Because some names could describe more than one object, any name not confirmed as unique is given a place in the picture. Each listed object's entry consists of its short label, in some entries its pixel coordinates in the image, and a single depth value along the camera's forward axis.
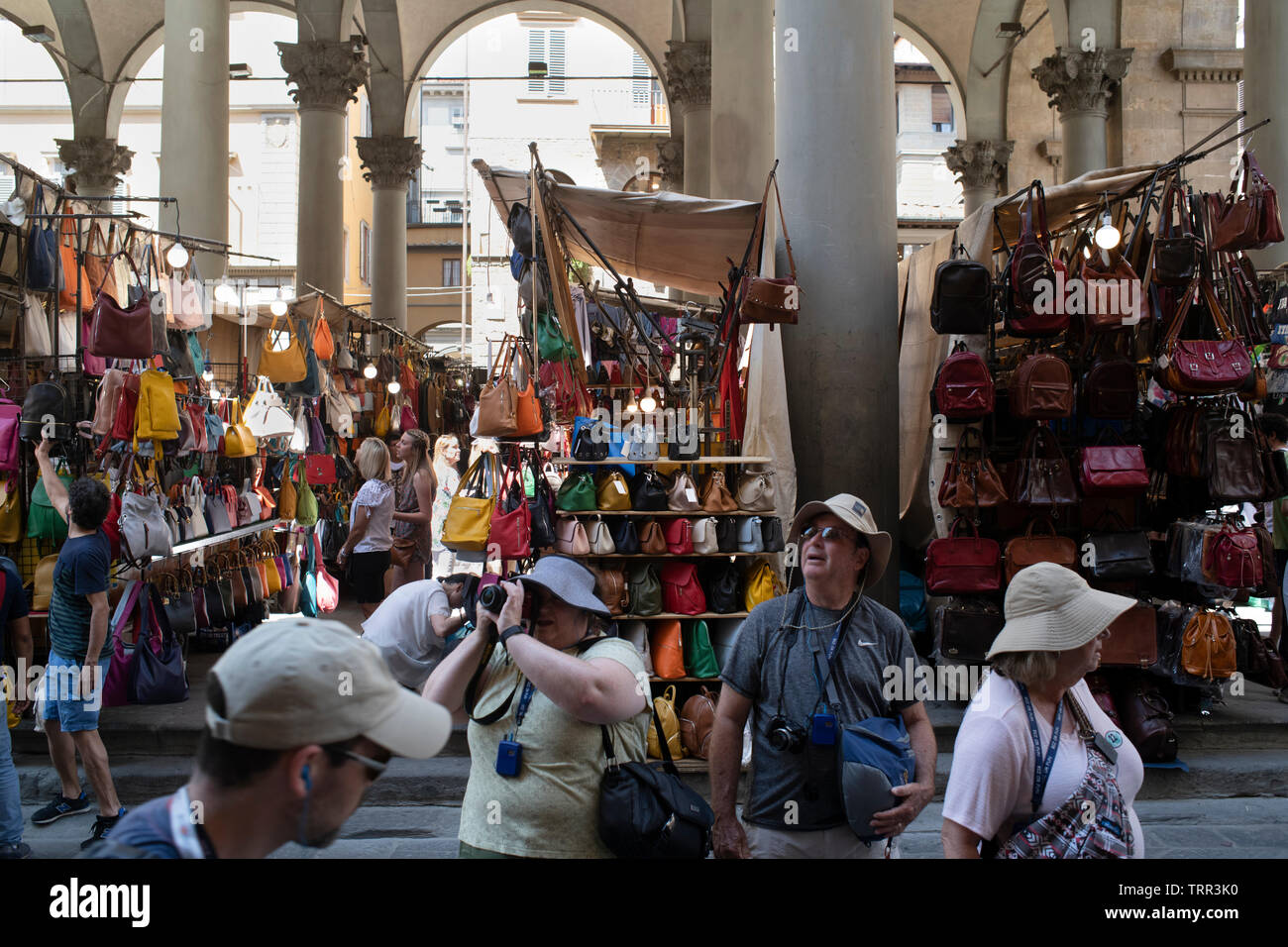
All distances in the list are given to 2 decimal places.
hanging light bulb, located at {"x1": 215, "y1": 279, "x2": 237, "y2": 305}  11.84
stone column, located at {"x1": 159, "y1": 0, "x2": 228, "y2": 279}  12.59
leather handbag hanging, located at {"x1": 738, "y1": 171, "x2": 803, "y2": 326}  6.73
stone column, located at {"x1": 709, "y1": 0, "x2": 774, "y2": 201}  11.91
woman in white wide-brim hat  2.92
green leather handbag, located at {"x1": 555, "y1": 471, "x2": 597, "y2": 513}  7.14
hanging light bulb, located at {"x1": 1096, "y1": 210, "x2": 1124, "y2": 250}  7.07
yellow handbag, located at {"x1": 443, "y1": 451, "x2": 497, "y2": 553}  7.00
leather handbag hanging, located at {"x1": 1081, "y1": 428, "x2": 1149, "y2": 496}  6.71
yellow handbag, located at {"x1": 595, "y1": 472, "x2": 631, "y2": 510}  7.20
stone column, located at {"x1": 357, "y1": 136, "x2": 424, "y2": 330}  20.64
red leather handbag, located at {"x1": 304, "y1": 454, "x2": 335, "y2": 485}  12.89
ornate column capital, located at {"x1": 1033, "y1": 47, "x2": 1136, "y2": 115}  17.41
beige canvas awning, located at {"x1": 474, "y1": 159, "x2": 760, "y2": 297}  8.26
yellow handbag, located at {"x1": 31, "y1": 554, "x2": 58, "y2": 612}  7.62
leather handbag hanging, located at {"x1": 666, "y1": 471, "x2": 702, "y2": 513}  7.30
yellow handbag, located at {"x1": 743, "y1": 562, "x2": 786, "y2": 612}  7.18
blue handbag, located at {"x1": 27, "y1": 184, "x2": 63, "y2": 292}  7.81
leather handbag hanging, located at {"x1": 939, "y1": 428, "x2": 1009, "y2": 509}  6.95
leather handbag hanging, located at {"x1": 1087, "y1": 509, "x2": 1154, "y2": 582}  7.00
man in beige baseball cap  1.74
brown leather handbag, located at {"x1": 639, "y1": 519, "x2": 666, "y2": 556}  7.21
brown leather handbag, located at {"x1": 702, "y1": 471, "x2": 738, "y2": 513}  7.29
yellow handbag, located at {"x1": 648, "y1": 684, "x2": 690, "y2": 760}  6.61
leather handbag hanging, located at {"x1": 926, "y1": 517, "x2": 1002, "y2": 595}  6.89
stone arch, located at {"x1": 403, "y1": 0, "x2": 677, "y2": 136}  24.12
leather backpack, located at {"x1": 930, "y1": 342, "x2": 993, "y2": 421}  6.76
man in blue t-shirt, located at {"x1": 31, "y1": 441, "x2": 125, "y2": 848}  6.04
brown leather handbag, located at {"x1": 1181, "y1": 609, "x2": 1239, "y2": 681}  6.84
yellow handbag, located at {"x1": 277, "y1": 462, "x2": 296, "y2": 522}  12.45
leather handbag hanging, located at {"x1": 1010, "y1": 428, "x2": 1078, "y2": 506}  6.86
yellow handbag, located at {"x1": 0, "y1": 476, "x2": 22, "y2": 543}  7.66
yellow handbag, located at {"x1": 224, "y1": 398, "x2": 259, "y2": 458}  10.27
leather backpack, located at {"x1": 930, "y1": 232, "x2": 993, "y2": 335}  6.97
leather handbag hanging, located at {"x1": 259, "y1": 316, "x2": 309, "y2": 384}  11.36
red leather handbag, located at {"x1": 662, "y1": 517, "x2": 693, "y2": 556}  7.22
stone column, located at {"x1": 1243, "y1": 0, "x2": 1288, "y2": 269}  10.90
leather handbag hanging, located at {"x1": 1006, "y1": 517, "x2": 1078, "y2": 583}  6.88
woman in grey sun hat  3.15
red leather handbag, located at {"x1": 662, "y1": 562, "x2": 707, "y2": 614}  7.19
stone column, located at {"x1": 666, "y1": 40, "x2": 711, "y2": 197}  18.02
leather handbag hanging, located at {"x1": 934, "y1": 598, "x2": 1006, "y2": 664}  6.77
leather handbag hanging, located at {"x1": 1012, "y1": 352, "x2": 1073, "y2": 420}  6.76
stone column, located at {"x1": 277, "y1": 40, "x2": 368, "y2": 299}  16.16
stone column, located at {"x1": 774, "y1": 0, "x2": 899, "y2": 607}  7.43
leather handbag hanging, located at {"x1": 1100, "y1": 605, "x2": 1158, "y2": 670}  6.82
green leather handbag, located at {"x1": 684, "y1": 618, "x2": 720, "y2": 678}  7.09
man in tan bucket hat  3.50
